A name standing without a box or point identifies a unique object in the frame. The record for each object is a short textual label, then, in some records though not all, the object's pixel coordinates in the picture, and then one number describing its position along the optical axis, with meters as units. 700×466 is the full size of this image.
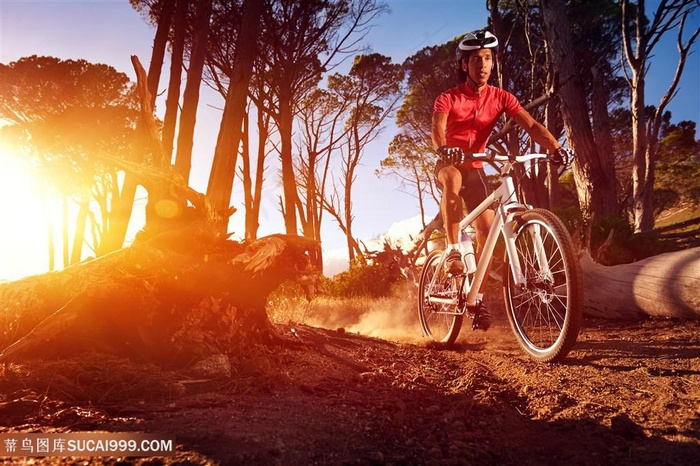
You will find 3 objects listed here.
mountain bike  3.03
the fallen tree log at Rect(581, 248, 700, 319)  5.17
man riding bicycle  3.94
